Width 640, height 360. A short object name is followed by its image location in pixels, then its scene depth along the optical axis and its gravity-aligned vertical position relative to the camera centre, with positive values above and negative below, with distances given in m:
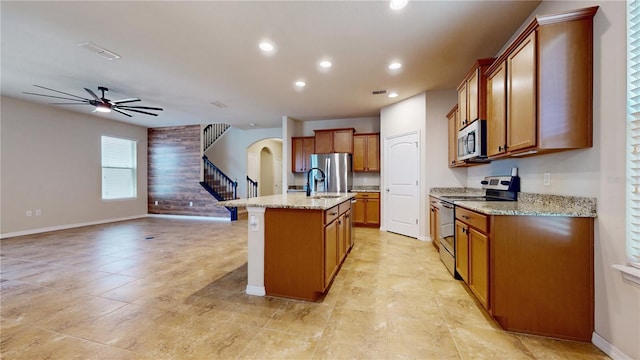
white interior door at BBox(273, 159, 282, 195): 10.54 +0.14
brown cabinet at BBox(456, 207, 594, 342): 1.69 -0.67
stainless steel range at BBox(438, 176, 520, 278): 2.68 -0.26
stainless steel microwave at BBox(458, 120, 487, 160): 2.64 +0.44
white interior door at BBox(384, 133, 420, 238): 4.64 -0.08
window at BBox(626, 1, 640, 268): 1.42 +0.27
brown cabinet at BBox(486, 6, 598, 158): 1.71 +0.70
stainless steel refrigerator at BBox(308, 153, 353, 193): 5.71 +0.18
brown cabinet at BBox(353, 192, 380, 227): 5.71 -0.67
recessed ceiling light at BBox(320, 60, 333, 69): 3.30 +1.58
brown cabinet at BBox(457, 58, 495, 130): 2.62 +0.98
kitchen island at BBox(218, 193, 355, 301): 2.27 -0.64
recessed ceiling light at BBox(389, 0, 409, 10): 2.13 +1.54
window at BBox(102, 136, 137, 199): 6.60 +0.34
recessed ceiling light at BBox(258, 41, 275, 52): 2.85 +1.57
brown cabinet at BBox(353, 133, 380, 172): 5.91 +0.67
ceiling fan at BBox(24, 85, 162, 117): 4.10 +1.32
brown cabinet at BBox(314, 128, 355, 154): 6.05 +0.98
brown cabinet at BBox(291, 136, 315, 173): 6.46 +0.74
